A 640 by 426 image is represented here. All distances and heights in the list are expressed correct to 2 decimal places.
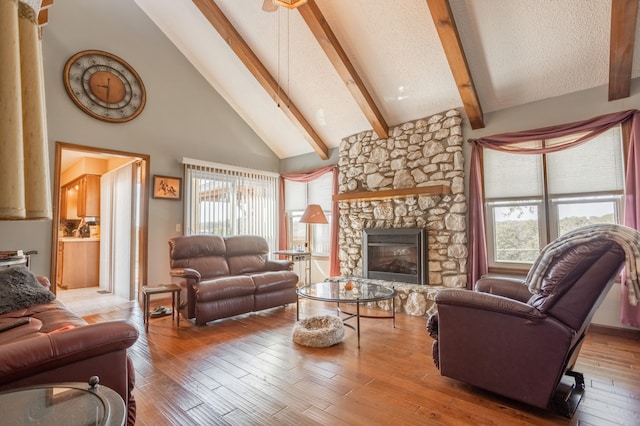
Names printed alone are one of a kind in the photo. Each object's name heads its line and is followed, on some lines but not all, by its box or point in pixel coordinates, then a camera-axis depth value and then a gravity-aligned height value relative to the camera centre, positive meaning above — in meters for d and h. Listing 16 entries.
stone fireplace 4.25 +0.41
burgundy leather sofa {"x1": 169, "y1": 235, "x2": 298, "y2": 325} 3.67 -0.70
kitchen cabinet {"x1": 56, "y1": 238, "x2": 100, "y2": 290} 6.02 -0.74
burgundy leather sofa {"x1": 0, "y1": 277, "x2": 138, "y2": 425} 1.27 -0.58
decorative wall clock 4.21 +1.91
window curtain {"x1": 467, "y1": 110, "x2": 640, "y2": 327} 3.18 +0.65
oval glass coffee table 3.16 -0.78
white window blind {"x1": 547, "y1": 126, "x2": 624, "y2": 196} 3.39 +0.55
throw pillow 2.49 -0.54
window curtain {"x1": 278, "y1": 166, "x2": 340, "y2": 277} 5.52 +0.02
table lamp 4.93 +0.09
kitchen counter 6.07 -0.30
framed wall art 4.93 +0.56
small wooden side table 3.51 -0.80
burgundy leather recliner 1.83 -0.71
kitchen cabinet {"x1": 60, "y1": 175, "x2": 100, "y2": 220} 6.42 +0.52
